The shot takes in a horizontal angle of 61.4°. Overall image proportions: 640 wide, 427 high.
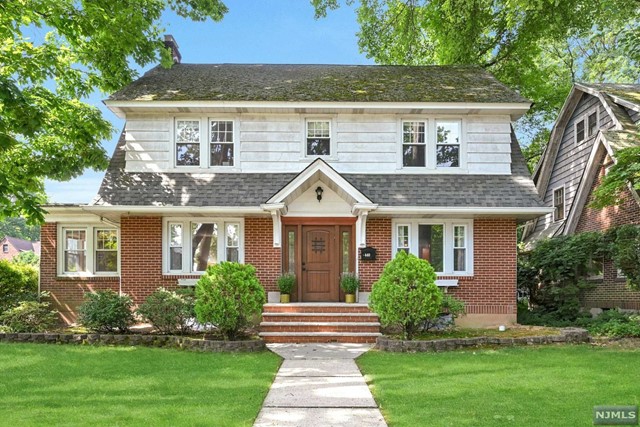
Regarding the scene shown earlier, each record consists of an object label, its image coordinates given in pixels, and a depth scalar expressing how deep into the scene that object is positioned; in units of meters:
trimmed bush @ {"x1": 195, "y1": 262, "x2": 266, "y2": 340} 11.05
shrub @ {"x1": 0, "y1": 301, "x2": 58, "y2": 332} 12.46
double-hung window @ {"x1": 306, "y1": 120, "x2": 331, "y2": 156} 15.08
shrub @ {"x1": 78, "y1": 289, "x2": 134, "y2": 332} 12.02
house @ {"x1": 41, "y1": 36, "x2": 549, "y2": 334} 14.17
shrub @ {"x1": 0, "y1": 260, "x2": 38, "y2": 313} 14.58
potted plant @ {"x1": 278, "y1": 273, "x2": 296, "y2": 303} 13.84
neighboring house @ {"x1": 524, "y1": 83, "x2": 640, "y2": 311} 16.11
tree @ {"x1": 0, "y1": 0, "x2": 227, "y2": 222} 11.16
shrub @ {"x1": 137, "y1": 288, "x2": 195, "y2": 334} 12.00
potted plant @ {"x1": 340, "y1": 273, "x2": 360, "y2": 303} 13.98
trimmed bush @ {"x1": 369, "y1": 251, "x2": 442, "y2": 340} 10.95
